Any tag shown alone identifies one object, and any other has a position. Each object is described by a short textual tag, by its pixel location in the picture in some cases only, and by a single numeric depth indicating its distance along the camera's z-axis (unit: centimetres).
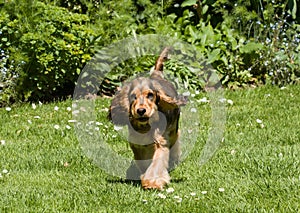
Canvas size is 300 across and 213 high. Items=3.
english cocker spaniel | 747
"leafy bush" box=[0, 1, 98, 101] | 1338
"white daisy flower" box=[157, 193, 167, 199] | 733
